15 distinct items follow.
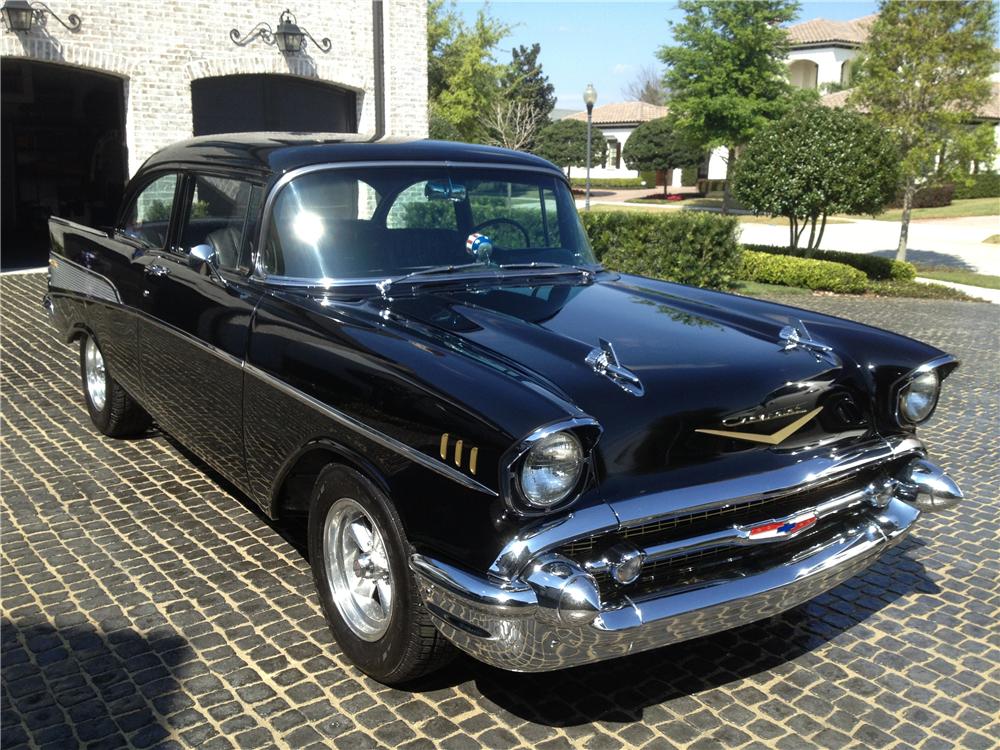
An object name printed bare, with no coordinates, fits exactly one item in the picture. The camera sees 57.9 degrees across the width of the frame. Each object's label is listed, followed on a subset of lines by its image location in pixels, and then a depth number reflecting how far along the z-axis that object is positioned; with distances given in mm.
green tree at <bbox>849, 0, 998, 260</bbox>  16734
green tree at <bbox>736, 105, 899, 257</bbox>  14938
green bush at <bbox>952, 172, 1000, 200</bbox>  40219
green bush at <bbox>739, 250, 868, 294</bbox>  14547
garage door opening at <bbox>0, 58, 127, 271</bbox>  16234
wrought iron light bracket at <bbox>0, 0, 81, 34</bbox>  11484
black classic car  2650
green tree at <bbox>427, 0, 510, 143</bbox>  30375
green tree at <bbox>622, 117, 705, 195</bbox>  45281
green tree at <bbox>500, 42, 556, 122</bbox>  58956
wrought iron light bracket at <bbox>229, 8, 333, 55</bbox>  13984
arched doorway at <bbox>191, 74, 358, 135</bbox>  14052
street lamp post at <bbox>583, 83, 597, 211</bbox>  23047
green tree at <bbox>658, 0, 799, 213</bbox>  29688
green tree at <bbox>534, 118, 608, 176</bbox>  45719
